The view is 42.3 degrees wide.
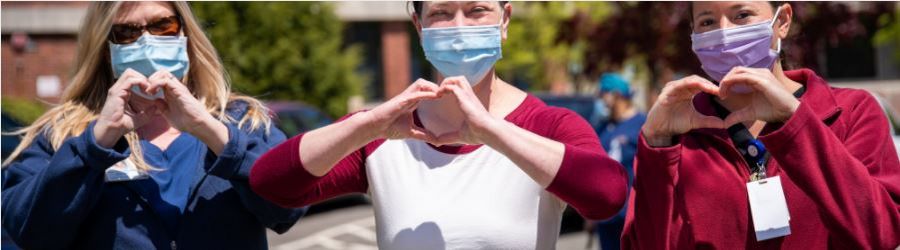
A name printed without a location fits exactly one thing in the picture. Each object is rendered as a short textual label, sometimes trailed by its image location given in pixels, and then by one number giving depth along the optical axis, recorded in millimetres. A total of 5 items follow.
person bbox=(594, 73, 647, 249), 6707
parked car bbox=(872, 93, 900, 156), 10847
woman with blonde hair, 3289
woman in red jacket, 2775
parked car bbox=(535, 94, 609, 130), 12156
